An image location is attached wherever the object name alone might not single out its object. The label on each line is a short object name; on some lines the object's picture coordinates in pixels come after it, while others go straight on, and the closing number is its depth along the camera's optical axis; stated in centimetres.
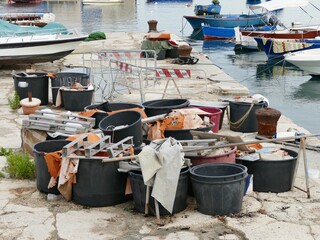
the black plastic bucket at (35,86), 1300
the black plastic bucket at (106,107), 959
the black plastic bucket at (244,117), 1106
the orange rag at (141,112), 927
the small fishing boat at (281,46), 2697
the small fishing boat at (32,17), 3232
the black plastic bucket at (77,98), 1238
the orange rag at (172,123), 888
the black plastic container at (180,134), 873
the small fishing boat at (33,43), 1733
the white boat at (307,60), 2319
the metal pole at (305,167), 748
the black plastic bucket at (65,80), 1309
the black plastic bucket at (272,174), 764
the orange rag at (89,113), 961
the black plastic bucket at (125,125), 815
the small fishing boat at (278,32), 3144
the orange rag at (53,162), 719
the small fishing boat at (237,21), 4212
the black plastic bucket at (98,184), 700
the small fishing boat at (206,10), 4944
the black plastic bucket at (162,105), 998
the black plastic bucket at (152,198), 683
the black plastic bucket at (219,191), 666
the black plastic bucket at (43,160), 741
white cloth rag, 664
